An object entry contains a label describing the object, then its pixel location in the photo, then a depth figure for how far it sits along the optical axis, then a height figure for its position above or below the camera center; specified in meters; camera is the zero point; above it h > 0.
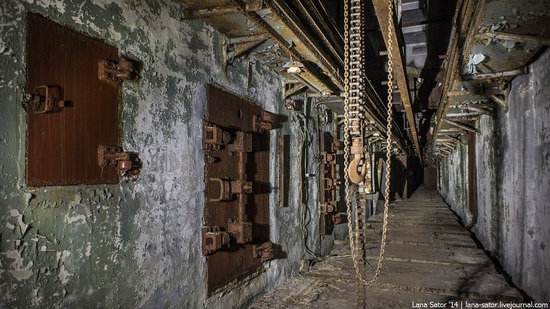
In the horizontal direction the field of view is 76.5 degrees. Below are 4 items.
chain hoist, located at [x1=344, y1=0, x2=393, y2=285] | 3.01 +0.58
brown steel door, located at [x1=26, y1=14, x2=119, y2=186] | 2.19 +0.42
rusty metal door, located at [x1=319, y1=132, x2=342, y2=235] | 8.15 -0.47
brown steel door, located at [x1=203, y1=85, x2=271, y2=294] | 4.12 -0.22
